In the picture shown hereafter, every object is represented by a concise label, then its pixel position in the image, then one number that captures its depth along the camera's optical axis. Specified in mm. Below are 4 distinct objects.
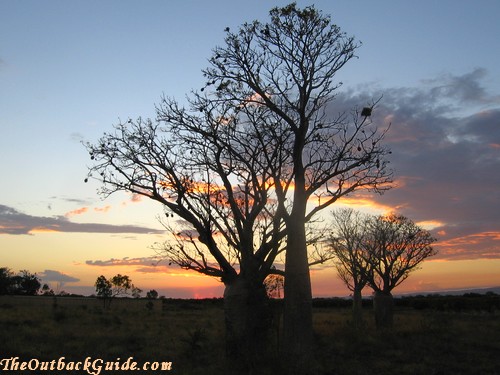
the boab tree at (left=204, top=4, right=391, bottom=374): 10078
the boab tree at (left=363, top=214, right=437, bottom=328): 25516
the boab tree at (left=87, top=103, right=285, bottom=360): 11516
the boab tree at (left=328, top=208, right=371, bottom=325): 27047
